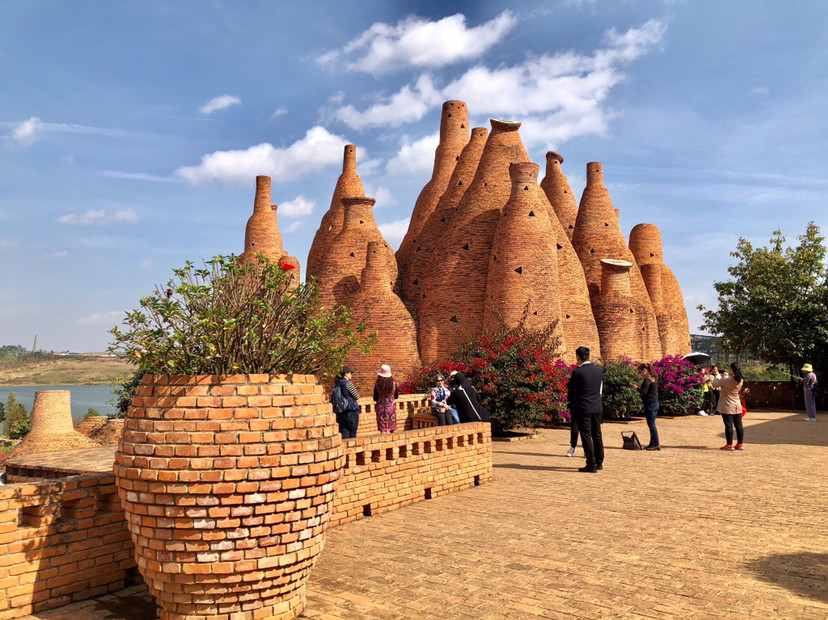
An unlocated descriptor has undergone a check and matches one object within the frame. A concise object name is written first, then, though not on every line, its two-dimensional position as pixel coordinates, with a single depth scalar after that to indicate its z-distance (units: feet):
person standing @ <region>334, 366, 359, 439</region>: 28.71
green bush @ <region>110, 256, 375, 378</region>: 12.62
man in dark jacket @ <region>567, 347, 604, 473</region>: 28.09
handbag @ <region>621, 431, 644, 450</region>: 37.06
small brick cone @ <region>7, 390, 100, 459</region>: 68.95
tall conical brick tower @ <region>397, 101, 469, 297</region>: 99.04
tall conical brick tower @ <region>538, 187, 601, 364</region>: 79.66
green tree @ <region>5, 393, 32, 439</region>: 143.33
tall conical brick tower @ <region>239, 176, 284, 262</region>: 102.63
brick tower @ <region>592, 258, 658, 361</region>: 86.22
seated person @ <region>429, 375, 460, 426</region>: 32.20
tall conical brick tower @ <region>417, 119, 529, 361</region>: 76.64
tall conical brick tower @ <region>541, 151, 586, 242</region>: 101.09
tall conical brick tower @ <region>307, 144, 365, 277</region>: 101.24
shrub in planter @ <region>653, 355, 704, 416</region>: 65.41
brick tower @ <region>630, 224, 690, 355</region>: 106.01
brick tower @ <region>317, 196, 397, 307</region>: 84.70
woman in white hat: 32.63
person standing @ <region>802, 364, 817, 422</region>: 58.39
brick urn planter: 11.10
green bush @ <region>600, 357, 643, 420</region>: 60.18
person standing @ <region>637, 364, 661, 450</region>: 36.42
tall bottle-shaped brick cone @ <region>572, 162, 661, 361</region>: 94.84
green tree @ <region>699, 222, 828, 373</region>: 82.64
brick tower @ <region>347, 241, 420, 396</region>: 73.36
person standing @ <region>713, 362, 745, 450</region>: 34.32
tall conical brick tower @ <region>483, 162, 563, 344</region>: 72.18
